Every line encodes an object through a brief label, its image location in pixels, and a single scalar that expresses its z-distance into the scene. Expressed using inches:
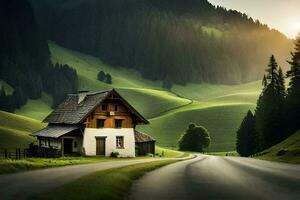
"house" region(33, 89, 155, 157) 2733.8
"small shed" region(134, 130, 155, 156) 3347.4
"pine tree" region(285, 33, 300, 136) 3646.7
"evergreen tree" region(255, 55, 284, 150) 3753.2
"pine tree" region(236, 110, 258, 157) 5004.9
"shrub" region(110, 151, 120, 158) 2800.9
